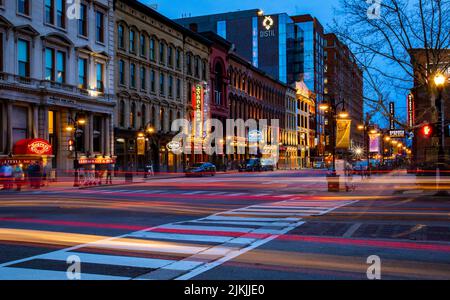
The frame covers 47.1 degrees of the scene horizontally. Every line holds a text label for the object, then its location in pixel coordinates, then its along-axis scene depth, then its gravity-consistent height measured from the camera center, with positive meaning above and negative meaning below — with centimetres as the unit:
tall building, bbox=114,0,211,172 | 4772 +819
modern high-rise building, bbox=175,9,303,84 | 10312 +2513
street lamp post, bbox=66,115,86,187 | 3375 +253
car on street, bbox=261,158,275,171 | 7092 -75
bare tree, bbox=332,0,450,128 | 2383 +565
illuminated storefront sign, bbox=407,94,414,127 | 5591 +604
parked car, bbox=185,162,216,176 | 4969 -94
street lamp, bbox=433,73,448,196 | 2155 +185
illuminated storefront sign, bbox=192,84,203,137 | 6047 +628
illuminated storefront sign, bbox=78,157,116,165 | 3606 +4
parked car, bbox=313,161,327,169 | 8881 -107
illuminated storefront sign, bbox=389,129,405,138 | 3863 +190
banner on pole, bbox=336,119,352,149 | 2681 +136
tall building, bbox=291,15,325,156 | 11062 +2151
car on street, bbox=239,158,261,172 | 6638 -81
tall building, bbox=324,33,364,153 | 2672 +443
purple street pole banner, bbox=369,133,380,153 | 6436 +184
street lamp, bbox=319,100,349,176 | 2885 +270
